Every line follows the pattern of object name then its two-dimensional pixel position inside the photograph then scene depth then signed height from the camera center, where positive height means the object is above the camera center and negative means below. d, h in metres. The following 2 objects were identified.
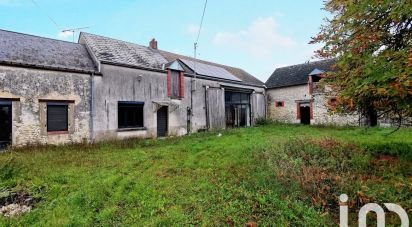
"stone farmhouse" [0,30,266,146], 11.28 +1.27
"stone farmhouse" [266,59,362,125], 21.77 +1.48
